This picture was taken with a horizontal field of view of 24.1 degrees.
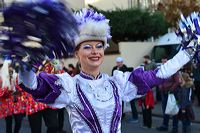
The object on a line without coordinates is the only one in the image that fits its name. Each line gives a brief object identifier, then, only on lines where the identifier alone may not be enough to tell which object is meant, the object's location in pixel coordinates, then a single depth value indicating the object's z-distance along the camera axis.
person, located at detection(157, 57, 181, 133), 9.59
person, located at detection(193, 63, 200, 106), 14.63
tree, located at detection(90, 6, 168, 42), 20.20
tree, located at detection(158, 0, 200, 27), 21.09
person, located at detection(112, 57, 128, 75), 12.67
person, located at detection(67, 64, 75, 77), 14.59
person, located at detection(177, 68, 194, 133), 9.39
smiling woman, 3.48
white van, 18.41
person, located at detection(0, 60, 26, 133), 7.80
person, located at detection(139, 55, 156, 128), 10.68
